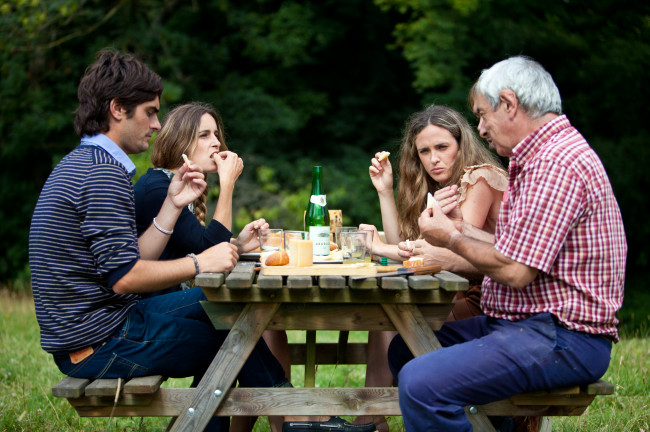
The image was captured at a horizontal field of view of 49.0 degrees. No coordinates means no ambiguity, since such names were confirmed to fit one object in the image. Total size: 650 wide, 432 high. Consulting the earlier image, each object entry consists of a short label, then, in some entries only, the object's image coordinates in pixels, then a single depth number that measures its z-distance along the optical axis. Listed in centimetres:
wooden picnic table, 235
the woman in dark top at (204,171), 312
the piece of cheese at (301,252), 261
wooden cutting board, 248
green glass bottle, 342
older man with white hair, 222
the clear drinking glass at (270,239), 325
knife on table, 251
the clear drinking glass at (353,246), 270
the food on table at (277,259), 263
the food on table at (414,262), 272
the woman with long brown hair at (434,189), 307
